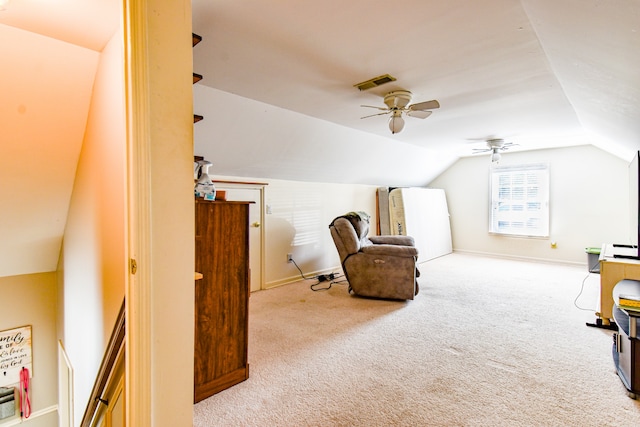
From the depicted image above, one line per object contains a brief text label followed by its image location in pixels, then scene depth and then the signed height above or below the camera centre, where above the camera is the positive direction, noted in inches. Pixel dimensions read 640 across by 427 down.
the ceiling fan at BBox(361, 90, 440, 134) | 113.2 +37.0
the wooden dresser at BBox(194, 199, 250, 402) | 76.6 -23.6
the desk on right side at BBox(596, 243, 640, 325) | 112.7 -26.4
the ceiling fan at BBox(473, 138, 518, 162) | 197.5 +38.9
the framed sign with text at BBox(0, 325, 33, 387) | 122.2 -59.2
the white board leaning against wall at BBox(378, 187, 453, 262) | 229.3 -10.1
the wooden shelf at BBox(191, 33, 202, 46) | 68.9 +37.4
